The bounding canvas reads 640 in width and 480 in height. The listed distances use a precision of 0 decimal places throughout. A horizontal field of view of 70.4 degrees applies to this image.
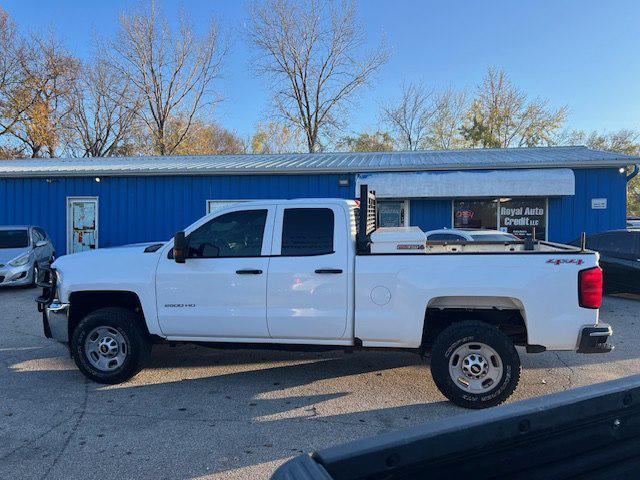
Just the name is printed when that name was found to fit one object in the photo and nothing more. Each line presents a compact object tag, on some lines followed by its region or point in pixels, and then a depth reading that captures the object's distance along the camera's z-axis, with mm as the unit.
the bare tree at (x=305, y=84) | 32625
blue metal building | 12938
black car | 9248
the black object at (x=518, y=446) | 1540
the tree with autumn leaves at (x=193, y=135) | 35056
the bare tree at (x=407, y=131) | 36406
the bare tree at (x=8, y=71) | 30000
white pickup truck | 4203
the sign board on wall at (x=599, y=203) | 12953
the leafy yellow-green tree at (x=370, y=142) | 37112
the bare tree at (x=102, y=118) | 34594
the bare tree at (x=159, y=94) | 33531
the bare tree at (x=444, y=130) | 35875
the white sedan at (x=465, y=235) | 9604
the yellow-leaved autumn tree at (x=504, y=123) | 33594
